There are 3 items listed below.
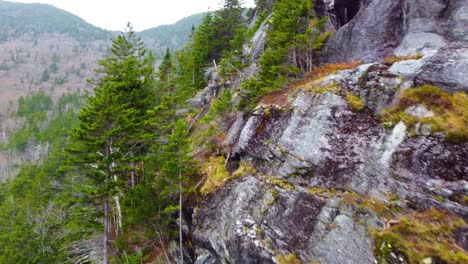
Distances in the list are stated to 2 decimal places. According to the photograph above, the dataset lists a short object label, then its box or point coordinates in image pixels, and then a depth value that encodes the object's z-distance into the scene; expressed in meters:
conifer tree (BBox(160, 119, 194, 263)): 13.75
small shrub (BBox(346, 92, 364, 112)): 10.93
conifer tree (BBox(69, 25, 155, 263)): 13.14
